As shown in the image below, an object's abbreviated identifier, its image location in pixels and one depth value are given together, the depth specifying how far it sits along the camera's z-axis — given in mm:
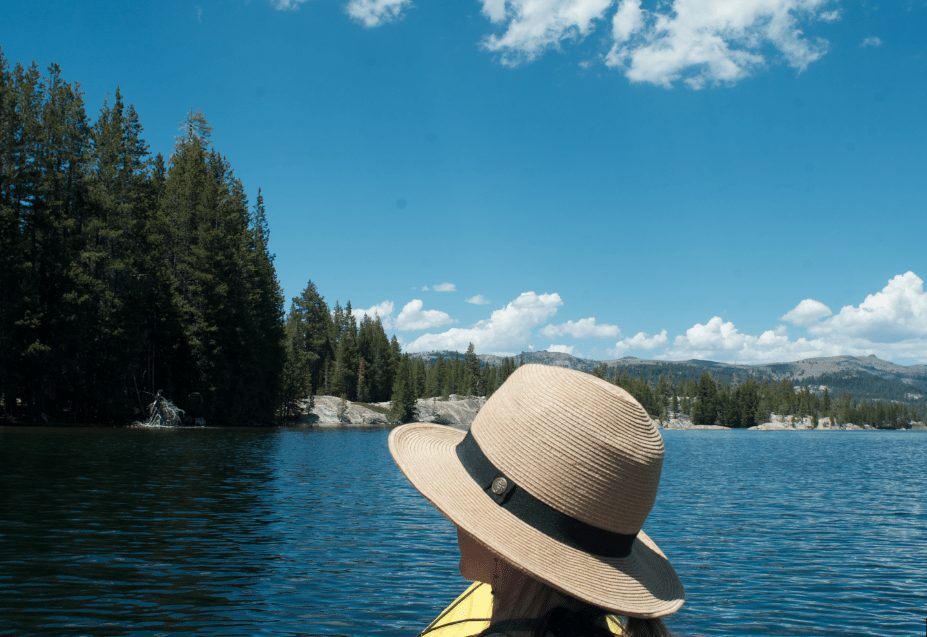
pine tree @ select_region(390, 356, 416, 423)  115500
